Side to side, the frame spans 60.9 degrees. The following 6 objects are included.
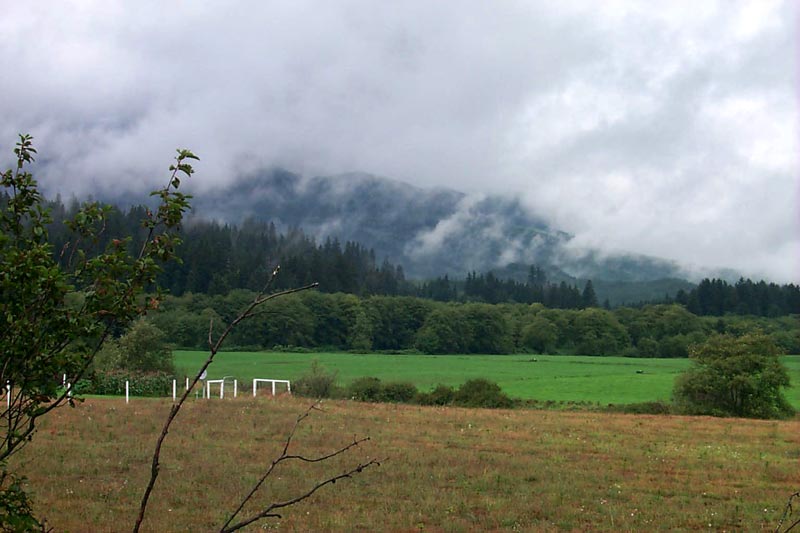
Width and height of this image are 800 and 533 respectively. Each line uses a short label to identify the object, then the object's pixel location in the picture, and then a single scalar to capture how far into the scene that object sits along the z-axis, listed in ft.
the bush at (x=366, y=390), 177.17
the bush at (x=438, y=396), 177.58
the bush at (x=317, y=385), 175.94
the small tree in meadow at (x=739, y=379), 159.22
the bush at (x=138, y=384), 183.21
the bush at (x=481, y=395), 174.40
